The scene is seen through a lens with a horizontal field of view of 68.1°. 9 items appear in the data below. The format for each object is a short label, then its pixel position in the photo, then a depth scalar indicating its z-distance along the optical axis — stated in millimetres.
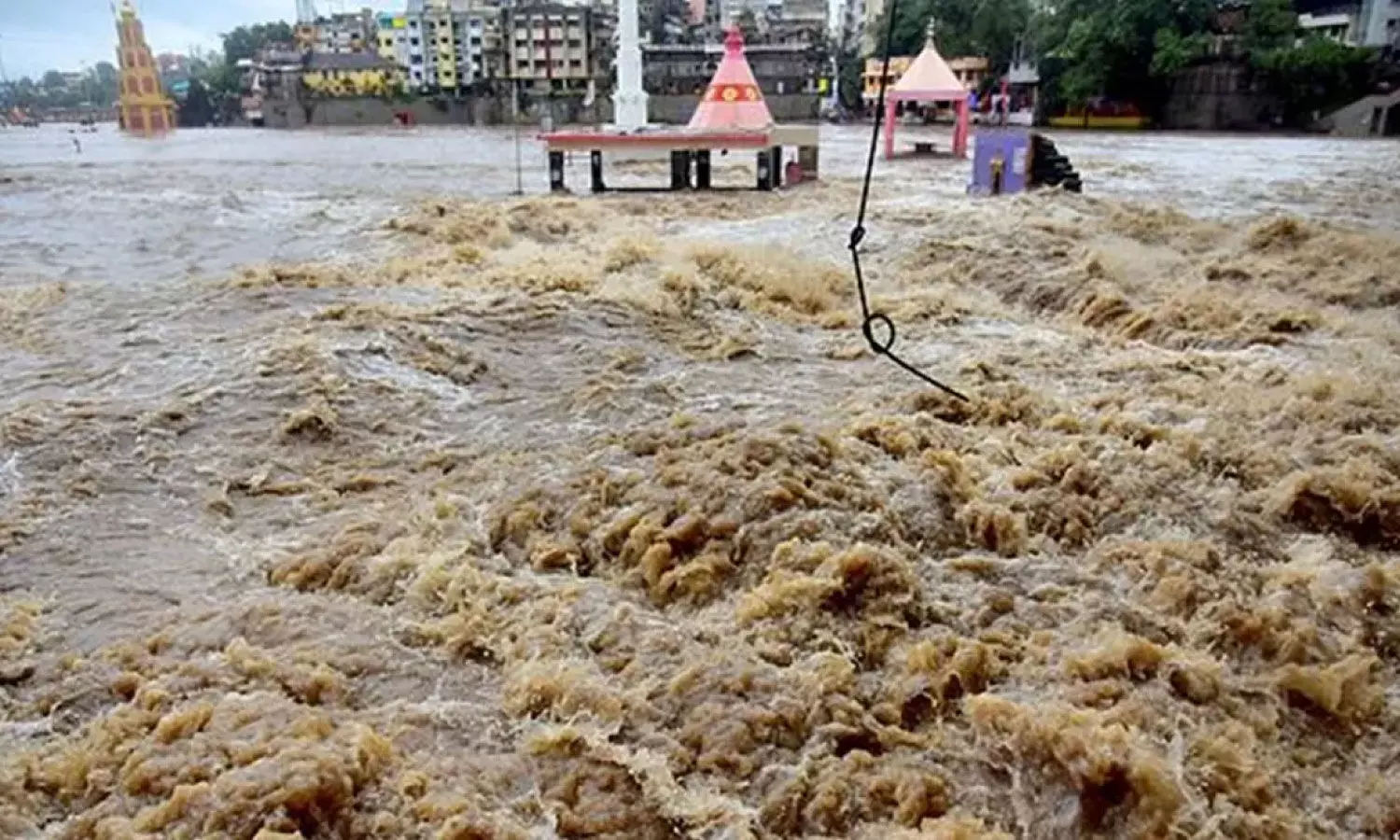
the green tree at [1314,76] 38031
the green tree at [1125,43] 40875
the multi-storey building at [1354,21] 39156
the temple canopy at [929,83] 23156
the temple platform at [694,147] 19062
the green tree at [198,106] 77125
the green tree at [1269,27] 40000
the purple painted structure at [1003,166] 17141
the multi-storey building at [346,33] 80875
